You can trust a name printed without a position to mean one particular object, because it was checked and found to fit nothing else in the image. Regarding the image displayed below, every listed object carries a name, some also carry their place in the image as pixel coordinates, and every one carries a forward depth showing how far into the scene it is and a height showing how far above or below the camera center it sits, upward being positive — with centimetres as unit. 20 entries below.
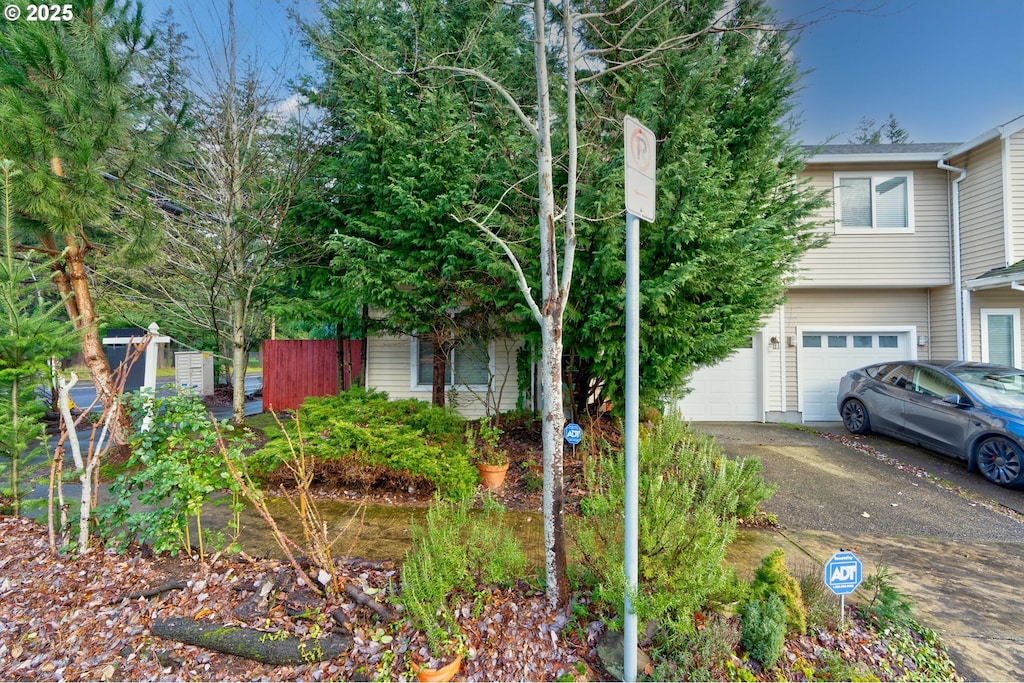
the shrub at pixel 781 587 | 240 -131
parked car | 540 -79
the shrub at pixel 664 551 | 215 -110
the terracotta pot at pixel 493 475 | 488 -134
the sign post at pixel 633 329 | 209 +13
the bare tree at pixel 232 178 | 622 +262
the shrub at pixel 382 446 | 451 -98
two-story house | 820 +145
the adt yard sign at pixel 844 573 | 231 -116
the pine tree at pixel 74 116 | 390 +234
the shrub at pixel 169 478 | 280 -80
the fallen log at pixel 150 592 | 262 -143
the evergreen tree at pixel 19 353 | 332 +3
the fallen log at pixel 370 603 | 247 -145
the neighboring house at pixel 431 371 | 784 -28
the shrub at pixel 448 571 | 232 -126
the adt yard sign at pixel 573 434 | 430 -78
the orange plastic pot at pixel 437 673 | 209 -154
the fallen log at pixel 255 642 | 224 -151
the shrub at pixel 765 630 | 218 -140
